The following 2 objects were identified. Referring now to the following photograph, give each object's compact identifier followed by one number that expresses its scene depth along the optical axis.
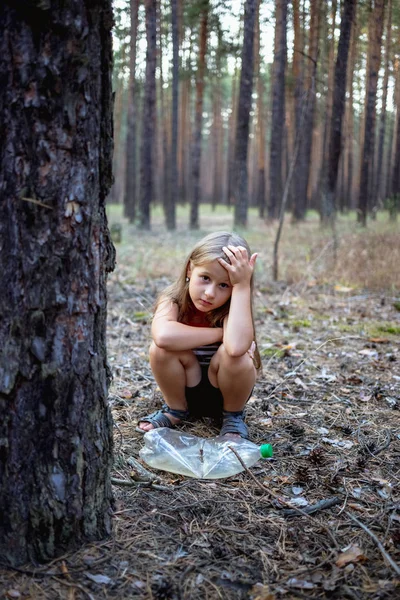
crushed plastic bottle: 2.37
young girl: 2.46
